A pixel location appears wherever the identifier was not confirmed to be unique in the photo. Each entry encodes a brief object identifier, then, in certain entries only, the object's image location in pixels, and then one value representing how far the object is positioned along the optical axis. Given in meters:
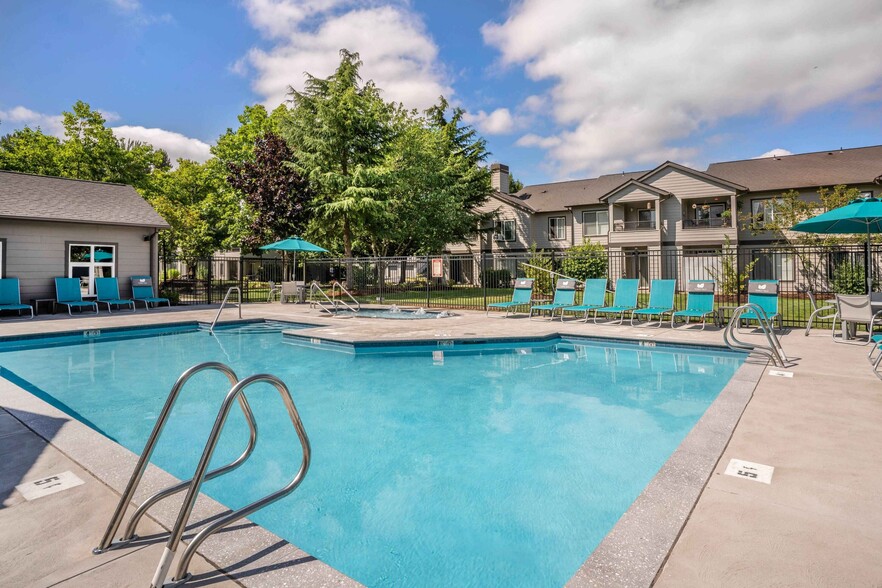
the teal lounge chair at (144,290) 15.88
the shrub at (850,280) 14.10
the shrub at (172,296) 17.52
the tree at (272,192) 21.70
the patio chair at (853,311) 7.65
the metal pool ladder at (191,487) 1.93
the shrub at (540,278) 17.06
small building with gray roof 14.01
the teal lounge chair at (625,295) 11.12
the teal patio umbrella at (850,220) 7.33
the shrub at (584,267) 19.84
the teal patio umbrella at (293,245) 15.54
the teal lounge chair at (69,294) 14.27
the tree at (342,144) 21.53
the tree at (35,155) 28.59
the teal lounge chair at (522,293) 12.57
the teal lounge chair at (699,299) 9.71
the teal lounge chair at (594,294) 11.64
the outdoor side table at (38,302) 14.05
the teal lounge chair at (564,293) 12.14
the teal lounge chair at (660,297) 10.34
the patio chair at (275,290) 18.32
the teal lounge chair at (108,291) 15.00
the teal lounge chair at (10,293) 13.16
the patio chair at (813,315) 8.67
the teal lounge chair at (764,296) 9.11
